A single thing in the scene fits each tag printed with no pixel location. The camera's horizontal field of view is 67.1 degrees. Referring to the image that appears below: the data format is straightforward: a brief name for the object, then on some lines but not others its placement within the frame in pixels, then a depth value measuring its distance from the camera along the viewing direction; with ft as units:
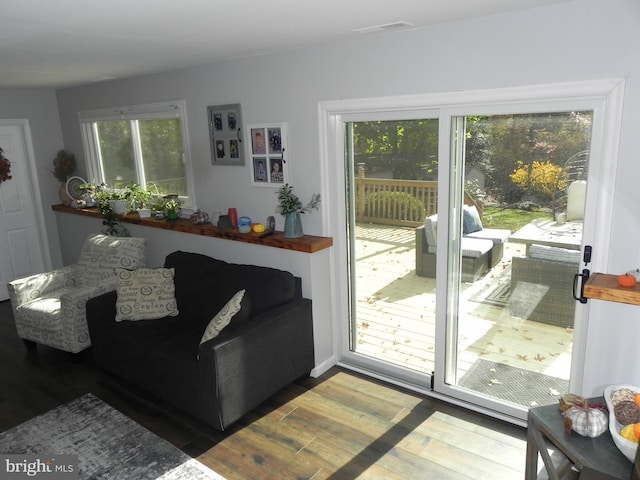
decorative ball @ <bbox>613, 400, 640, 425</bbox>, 6.29
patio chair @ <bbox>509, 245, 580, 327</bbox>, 8.77
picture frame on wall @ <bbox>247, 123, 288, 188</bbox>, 11.62
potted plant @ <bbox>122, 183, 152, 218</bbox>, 15.55
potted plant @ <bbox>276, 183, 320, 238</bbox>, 11.44
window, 14.37
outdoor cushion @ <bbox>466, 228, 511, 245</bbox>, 9.36
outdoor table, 8.50
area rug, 8.68
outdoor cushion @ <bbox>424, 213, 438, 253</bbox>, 10.17
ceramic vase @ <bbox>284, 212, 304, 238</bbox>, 11.46
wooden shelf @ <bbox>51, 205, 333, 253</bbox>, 11.12
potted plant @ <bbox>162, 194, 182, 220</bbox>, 14.33
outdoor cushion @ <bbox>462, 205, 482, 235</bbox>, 9.59
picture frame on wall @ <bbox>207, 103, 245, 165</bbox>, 12.35
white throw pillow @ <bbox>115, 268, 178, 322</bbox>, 11.66
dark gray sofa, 9.51
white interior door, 17.30
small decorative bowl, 5.94
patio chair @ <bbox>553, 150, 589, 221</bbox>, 8.16
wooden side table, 6.00
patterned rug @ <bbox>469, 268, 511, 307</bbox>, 9.55
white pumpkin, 6.45
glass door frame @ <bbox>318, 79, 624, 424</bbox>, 7.56
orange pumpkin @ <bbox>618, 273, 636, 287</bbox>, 7.18
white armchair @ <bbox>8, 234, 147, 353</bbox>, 12.40
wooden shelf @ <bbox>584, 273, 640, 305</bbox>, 7.02
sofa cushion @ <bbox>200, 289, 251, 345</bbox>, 9.75
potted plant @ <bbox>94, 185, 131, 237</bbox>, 15.70
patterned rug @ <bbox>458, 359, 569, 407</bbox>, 9.39
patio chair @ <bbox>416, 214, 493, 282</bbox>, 9.73
